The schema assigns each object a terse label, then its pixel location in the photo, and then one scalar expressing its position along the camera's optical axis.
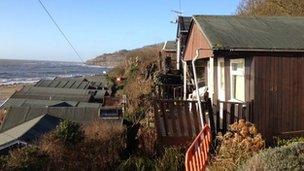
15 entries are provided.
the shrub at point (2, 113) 17.31
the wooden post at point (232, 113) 8.36
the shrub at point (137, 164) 8.90
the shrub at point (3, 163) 8.14
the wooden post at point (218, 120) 8.64
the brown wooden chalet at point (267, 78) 8.31
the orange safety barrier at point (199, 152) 6.08
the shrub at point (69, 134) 9.44
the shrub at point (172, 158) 8.48
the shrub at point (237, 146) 6.72
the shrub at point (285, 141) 7.99
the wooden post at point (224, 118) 8.54
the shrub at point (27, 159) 8.30
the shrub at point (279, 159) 4.62
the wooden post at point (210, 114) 8.43
